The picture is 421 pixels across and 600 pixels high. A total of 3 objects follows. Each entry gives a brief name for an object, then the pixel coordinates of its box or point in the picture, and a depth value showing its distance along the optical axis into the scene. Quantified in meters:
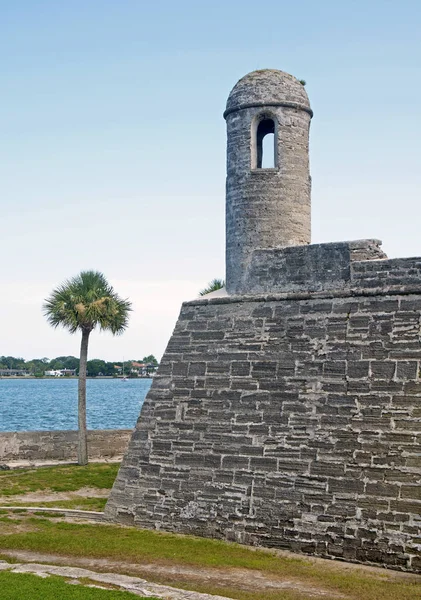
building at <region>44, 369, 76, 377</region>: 191.86
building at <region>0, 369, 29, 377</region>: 192.12
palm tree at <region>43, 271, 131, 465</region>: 20.77
